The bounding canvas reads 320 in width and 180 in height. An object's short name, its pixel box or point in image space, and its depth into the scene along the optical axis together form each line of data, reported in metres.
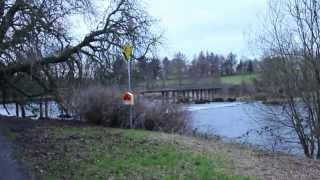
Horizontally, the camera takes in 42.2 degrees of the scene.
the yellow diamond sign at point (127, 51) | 13.45
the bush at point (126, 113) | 15.84
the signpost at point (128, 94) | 13.48
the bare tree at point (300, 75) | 15.17
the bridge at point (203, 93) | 57.92
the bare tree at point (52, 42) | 12.52
